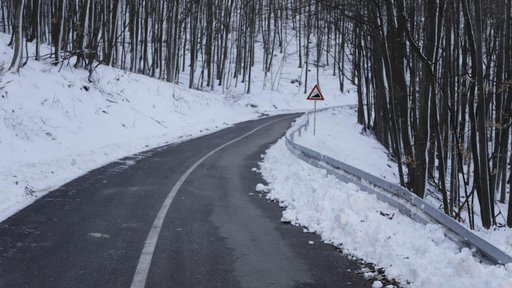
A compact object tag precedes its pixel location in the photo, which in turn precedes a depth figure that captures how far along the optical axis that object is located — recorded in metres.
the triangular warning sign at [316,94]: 20.89
